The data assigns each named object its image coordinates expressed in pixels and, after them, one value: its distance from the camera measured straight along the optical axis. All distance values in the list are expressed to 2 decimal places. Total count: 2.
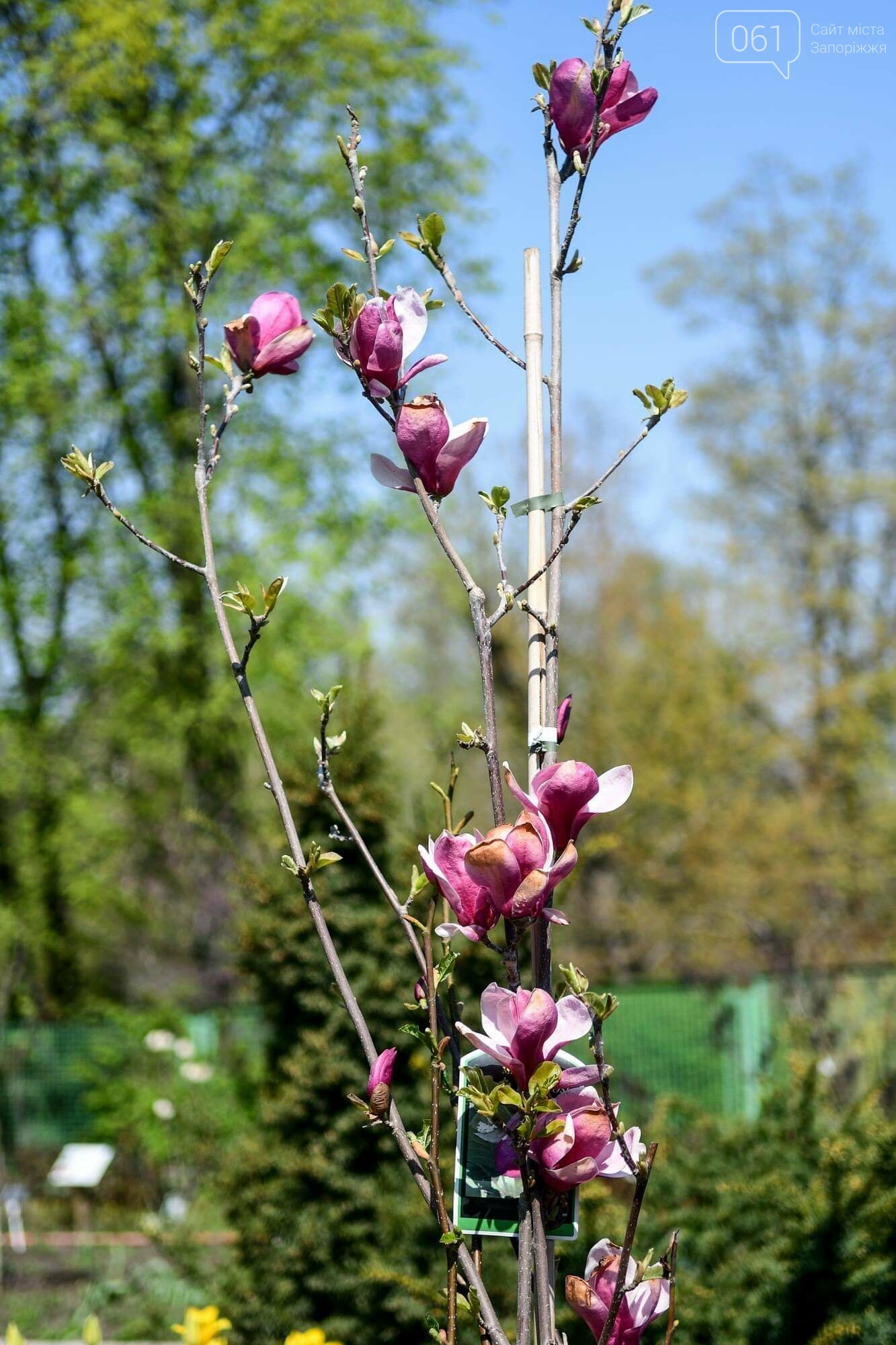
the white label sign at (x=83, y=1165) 7.01
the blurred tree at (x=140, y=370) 12.14
